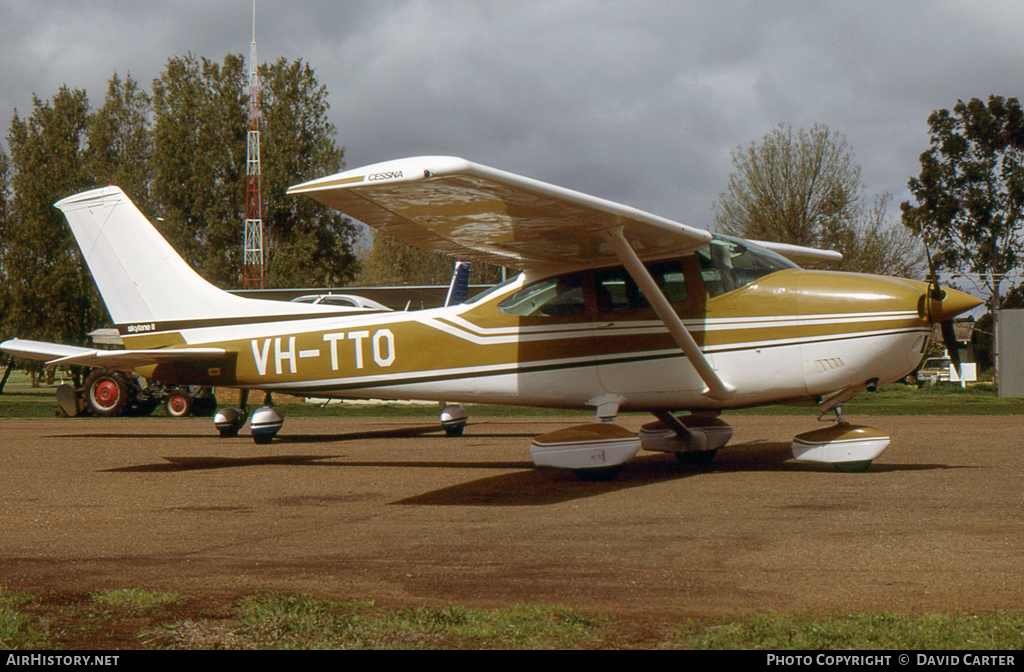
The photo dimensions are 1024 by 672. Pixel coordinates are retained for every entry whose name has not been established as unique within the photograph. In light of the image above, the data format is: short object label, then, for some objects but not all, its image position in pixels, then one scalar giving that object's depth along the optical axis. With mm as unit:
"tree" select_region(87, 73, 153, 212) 53188
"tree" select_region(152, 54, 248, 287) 52312
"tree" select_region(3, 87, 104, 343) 47562
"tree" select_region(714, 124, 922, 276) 42219
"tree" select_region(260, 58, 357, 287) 52812
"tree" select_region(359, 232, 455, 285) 72812
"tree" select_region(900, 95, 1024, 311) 51250
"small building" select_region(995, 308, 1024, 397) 31672
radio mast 46562
